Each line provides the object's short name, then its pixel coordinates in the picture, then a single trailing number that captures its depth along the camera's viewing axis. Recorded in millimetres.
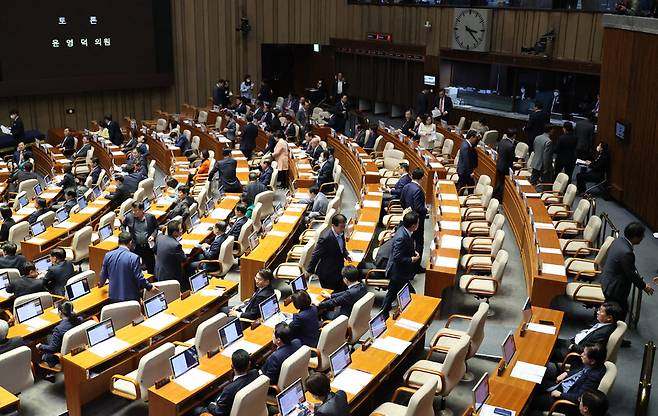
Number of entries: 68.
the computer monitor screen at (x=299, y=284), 8617
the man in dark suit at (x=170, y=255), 9844
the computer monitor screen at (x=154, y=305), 8492
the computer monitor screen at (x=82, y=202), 14102
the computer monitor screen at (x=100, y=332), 7625
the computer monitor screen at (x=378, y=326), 7539
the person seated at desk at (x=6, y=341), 7770
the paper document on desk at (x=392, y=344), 7363
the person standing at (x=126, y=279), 9000
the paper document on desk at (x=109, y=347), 7520
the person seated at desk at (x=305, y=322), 7492
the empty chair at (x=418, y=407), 5879
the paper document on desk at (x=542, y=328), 7641
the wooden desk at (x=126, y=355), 7367
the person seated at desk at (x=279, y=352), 6855
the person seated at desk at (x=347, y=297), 8281
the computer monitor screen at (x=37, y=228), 12562
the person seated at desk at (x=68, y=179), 15109
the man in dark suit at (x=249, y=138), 18062
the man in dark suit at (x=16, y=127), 20031
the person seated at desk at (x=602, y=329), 7152
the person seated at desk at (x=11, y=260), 10054
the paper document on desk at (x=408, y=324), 7834
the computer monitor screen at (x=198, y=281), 9234
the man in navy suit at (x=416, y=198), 11180
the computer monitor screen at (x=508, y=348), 6809
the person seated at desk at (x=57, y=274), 9625
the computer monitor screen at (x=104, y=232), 11820
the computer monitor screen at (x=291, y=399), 5953
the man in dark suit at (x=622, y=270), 8172
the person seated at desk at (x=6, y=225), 12427
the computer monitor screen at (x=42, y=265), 10453
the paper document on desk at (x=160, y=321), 8211
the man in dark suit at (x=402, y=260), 8648
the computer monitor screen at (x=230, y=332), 7469
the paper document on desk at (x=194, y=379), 6762
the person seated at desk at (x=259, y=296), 8234
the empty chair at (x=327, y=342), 7293
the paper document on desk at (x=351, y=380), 6621
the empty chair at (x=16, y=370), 7320
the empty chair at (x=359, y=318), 7891
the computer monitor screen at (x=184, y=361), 6875
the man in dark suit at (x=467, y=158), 13852
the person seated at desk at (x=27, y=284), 9172
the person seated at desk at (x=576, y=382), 6430
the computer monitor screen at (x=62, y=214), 13367
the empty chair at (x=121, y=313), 8102
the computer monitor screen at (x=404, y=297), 8211
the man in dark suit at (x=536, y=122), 16781
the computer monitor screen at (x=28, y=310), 8531
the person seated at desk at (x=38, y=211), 13320
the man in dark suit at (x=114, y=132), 20328
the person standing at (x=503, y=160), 13703
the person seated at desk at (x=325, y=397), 5641
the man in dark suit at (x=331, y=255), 9109
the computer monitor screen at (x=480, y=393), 6047
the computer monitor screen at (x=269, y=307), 8026
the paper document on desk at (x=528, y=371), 6738
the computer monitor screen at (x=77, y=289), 9195
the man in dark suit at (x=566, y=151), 14789
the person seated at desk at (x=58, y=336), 7953
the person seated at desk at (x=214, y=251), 10930
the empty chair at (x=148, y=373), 6941
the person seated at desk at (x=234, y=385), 6305
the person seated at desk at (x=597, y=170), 14953
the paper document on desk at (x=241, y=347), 7387
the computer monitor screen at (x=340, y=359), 6771
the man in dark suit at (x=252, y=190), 13727
